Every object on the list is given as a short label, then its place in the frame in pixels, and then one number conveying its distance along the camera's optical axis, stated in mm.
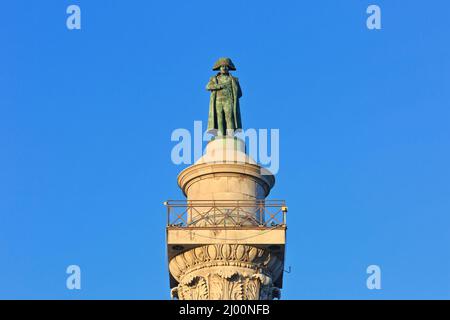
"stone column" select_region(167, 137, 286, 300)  60188
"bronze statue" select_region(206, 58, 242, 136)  64375
